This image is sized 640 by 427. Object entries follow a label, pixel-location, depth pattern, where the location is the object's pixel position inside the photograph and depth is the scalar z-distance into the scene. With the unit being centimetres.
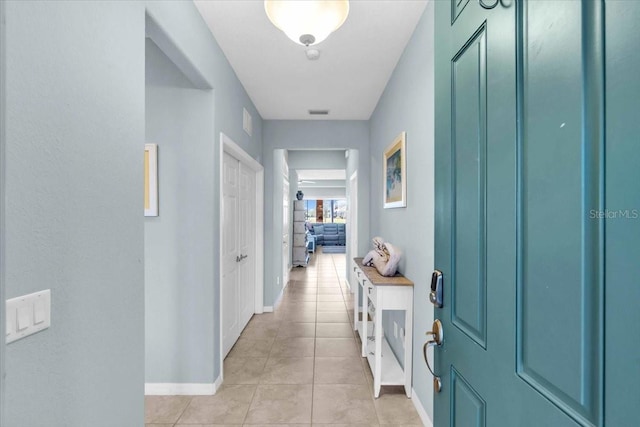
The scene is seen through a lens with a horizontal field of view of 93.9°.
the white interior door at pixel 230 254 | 281
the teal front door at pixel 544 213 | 42
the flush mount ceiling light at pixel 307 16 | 131
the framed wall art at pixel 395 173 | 237
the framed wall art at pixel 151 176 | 223
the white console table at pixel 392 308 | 219
